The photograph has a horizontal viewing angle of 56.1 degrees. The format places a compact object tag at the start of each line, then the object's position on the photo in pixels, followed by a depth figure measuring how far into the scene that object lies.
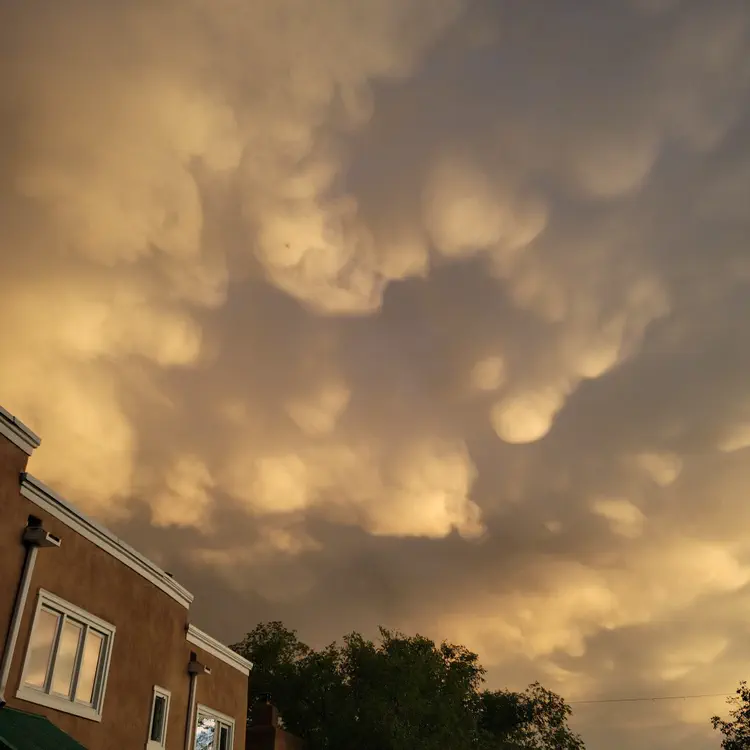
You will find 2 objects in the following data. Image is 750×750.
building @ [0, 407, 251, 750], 13.19
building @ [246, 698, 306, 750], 35.56
